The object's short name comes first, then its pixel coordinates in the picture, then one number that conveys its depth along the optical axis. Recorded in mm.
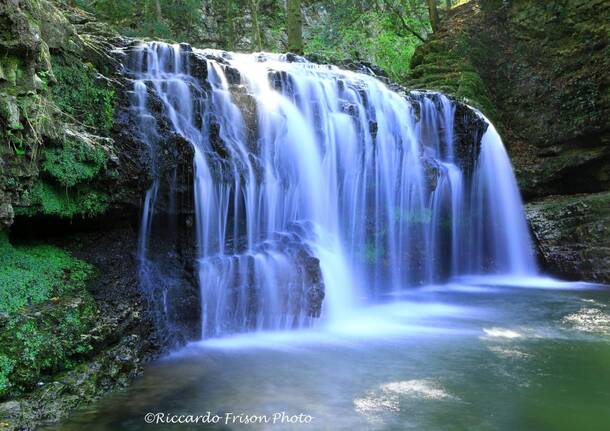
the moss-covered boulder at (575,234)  10844
